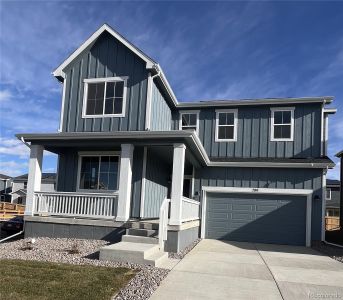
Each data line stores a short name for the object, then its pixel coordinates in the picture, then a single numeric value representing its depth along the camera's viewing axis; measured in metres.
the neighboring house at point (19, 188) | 45.72
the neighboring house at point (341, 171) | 19.51
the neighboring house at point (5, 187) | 48.19
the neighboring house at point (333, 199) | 34.38
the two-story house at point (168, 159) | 11.89
